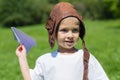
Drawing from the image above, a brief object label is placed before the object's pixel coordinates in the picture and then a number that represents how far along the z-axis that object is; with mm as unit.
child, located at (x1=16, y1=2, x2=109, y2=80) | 1918
